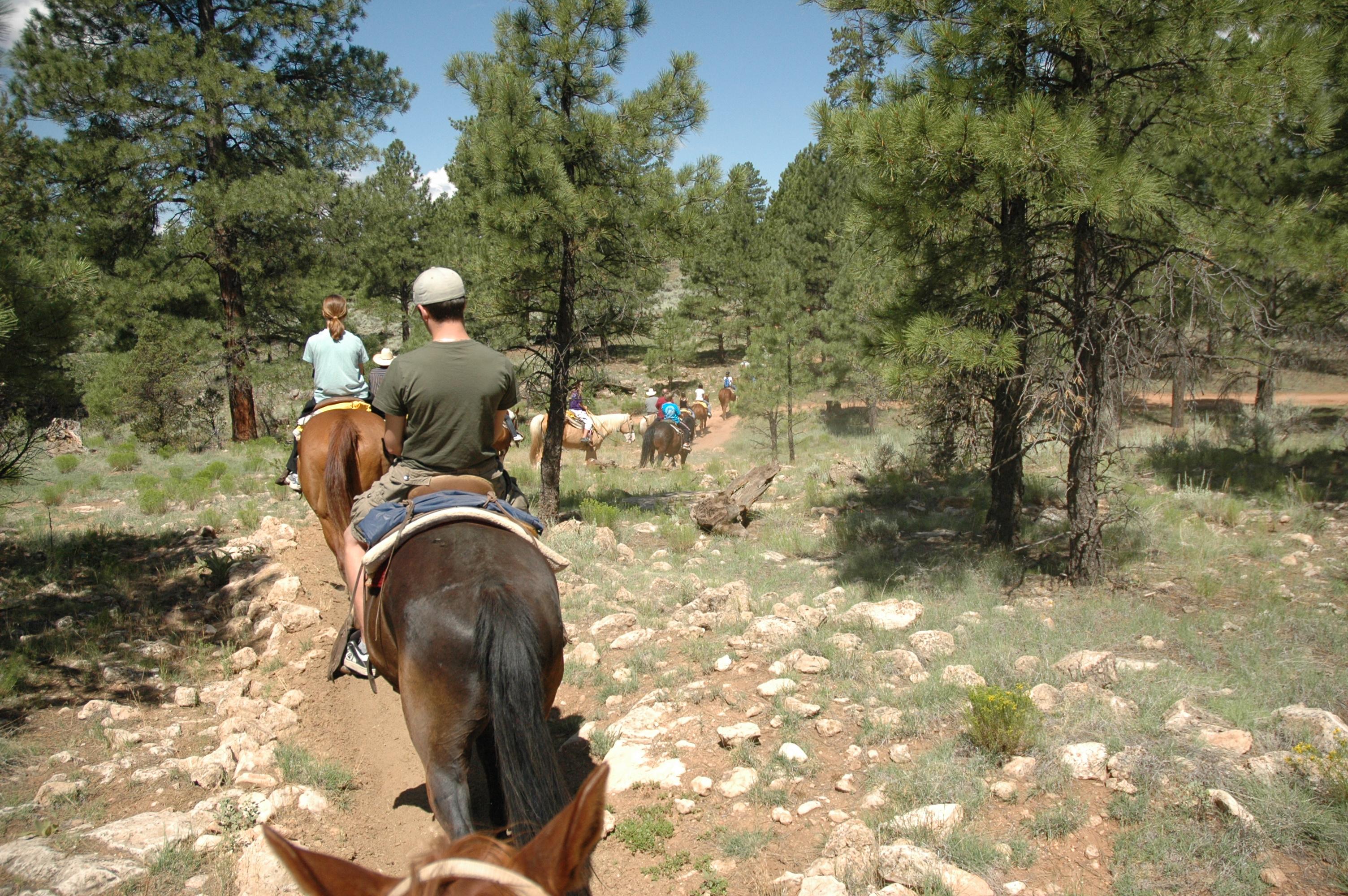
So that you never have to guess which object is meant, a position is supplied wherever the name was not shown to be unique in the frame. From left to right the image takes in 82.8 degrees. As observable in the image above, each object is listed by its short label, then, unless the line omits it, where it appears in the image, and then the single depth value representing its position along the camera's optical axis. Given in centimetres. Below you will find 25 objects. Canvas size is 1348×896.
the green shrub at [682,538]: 1039
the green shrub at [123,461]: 1595
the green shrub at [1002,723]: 425
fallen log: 1143
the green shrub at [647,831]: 413
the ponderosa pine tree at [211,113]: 1556
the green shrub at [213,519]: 1090
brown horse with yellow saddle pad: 618
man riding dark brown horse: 402
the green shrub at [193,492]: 1238
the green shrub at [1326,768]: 347
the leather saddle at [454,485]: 409
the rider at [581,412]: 2175
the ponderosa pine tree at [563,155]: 1067
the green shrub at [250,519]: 1084
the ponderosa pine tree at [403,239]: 3108
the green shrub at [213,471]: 1415
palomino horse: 2091
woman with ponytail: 747
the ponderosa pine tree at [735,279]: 3728
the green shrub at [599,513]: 1182
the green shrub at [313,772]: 483
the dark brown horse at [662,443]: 2095
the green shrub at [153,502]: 1164
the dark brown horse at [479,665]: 276
